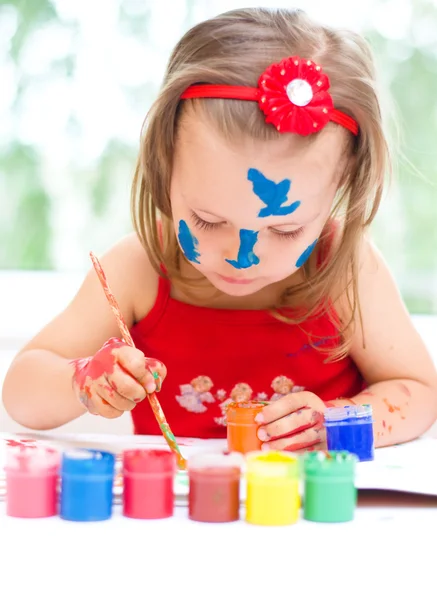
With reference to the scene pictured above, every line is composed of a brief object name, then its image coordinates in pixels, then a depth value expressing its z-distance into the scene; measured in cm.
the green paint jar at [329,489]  93
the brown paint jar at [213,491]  94
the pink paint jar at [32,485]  94
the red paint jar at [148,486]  94
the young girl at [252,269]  111
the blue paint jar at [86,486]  93
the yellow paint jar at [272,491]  93
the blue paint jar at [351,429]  108
